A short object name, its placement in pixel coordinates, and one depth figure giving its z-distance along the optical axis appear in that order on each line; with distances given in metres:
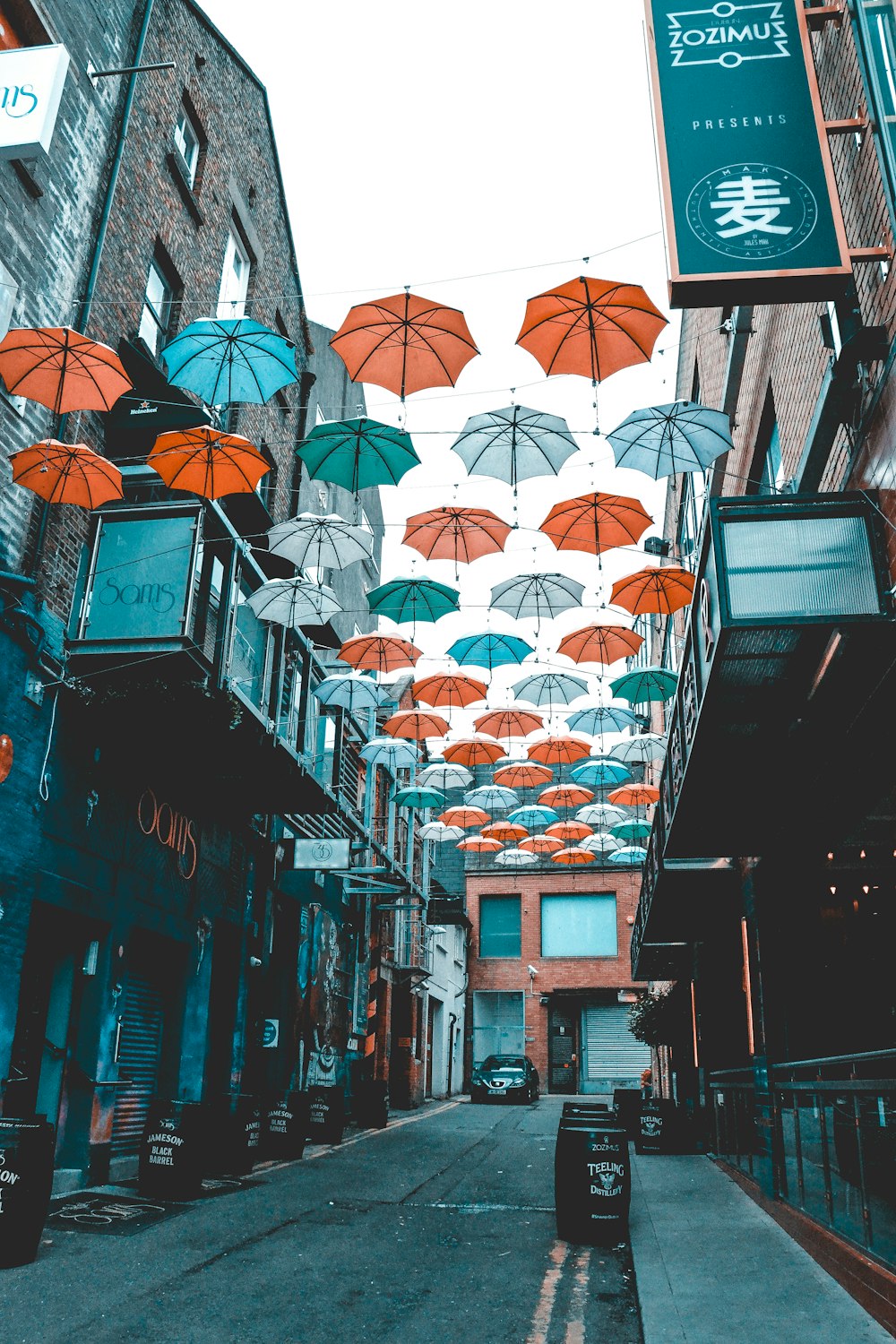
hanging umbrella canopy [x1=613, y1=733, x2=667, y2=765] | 20.86
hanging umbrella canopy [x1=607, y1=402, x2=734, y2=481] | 11.68
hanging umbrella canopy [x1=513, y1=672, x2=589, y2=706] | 19.92
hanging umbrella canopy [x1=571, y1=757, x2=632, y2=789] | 21.84
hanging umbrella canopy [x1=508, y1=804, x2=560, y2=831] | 25.03
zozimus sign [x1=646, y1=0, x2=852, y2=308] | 6.85
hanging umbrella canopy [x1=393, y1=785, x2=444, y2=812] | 23.81
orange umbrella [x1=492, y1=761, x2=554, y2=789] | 22.23
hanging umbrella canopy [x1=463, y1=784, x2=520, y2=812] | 24.58
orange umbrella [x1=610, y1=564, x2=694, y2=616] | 14.70
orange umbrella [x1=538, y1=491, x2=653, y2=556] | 13.18
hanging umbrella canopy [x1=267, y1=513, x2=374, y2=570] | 13.41
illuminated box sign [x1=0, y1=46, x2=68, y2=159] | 8.49
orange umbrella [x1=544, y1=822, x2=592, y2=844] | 26.20
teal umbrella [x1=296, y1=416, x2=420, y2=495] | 11.71
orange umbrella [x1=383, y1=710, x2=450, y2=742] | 19.98
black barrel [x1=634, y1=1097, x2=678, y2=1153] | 17.05
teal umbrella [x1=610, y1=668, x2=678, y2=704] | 17.77
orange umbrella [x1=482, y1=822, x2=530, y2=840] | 26.55
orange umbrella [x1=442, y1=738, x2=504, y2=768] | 21.17
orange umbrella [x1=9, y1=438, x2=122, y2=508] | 10.14
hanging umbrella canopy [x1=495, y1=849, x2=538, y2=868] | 30.83
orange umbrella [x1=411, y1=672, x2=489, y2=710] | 18.17
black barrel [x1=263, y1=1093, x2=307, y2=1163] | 14.24
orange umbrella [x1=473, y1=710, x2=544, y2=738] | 20.48
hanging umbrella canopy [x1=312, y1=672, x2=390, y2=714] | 17.91
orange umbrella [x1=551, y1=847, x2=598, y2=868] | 28.06
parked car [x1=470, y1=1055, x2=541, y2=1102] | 30.53
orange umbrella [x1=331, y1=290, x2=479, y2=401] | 10.18
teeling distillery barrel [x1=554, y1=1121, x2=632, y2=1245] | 8.77
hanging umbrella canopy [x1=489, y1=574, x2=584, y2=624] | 15.48
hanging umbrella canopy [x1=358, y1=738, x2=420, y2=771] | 20.39
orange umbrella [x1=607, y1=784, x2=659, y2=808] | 22.58
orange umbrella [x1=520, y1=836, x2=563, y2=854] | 27.42
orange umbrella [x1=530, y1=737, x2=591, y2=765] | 20.25
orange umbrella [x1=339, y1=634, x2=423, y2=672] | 16.56
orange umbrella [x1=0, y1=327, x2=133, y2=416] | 9.70
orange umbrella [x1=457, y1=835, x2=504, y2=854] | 27.83
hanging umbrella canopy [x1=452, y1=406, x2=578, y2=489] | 11.63
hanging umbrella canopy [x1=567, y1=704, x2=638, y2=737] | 19.72
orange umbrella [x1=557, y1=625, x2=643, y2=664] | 16.98
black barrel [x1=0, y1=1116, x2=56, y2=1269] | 7.18
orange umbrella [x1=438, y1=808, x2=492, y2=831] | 24.66
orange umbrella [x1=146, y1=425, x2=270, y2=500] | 10.80
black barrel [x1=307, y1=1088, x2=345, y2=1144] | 16.83
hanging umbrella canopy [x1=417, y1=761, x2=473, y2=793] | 23.55
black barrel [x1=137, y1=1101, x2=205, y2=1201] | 10.60
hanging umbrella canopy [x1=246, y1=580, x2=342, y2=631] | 13.80
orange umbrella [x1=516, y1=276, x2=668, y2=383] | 9.66
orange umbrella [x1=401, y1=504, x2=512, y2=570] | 13.45
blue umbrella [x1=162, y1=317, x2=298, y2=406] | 10.82
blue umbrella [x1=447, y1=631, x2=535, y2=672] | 17.67
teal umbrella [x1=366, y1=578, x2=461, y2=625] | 14.93
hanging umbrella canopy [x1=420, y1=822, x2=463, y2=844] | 26.84
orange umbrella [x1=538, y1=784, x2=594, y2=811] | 23.59
